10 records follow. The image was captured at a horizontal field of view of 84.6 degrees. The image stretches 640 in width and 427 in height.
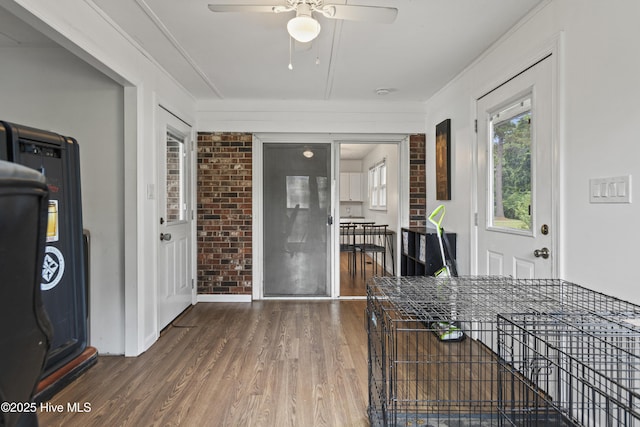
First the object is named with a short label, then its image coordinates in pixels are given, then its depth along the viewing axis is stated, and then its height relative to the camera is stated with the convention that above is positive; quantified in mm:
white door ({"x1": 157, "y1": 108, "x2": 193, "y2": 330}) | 3160 -70
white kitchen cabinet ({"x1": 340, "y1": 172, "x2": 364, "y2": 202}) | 8055 +523
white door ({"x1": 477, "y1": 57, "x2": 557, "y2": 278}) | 2105 +218
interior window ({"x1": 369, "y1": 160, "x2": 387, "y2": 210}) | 6297 +456
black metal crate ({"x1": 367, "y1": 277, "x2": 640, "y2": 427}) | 1350 -402
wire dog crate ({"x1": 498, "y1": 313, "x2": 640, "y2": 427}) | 1033 -413
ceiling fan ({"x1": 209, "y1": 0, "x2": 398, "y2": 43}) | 1803 +1029
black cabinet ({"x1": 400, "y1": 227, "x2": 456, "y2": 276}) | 3230 -419
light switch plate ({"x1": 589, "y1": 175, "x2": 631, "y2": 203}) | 1560 +88
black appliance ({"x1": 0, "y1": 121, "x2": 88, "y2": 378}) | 991 -100
